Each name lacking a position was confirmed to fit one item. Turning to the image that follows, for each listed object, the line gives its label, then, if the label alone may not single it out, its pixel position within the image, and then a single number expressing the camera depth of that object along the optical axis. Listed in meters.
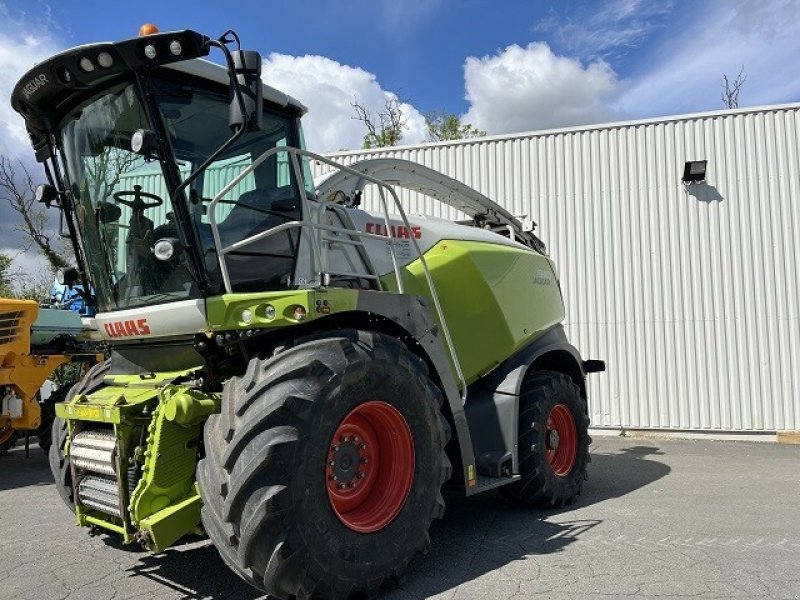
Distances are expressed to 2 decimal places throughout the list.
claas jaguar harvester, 3.39
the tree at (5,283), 25.71
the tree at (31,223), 23.97
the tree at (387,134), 32.12
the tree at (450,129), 35.09
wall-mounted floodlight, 10.87
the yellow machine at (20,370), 8.38
